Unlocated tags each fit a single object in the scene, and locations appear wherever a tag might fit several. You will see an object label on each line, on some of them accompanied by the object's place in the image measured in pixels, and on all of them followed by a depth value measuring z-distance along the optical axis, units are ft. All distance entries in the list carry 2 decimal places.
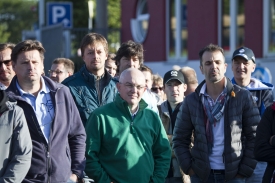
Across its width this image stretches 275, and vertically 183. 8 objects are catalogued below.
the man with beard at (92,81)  43.60
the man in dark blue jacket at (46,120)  37.02
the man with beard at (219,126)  43.11
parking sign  133.87
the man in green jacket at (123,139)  39.76
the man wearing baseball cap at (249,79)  49.99
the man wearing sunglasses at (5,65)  45.11
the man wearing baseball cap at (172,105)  50.17
